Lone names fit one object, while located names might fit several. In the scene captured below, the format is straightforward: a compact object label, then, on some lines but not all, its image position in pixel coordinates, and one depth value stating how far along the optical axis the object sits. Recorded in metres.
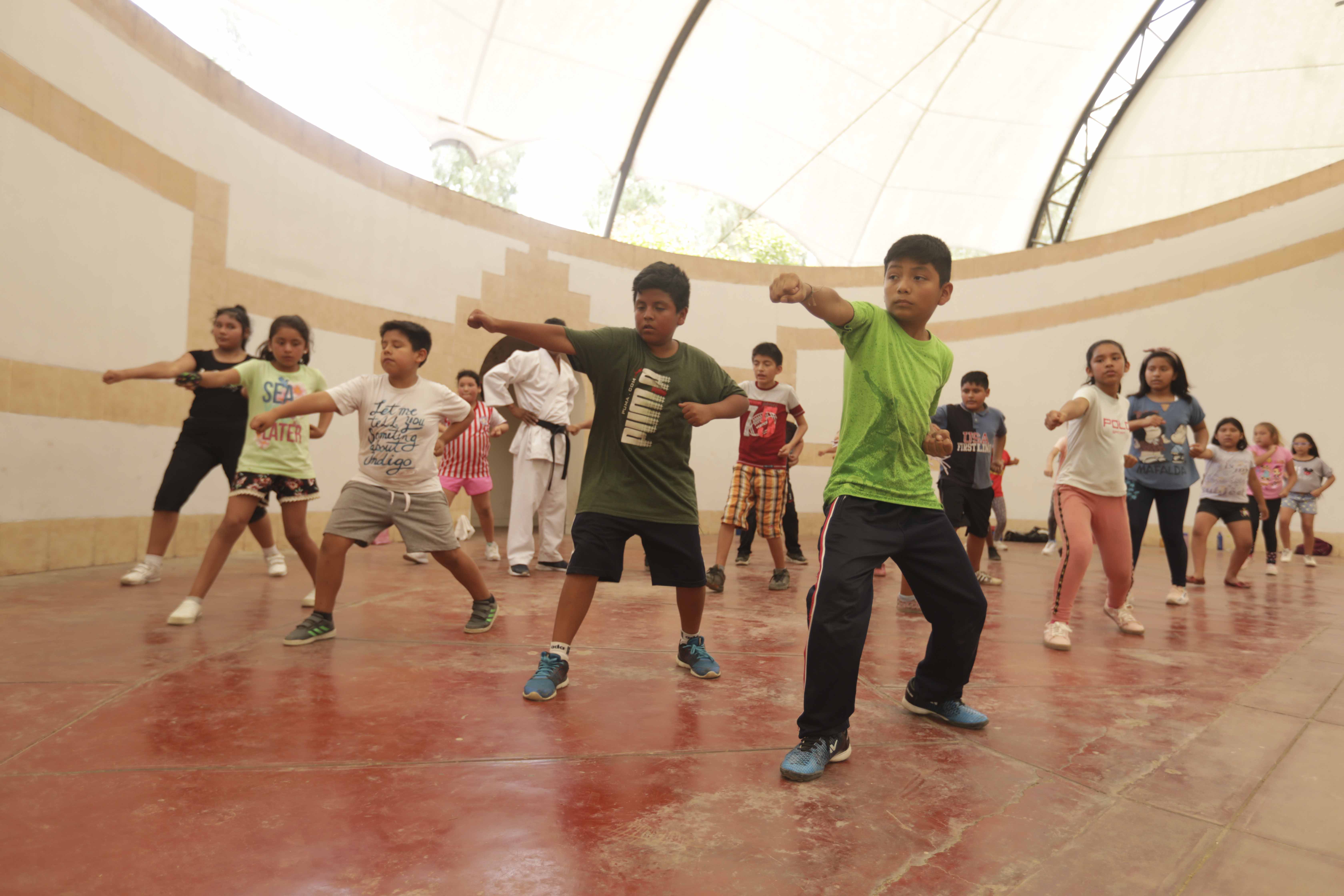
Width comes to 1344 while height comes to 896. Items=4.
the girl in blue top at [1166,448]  5.05
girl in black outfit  4.70
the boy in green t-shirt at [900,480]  2.21
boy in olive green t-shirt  2.84
